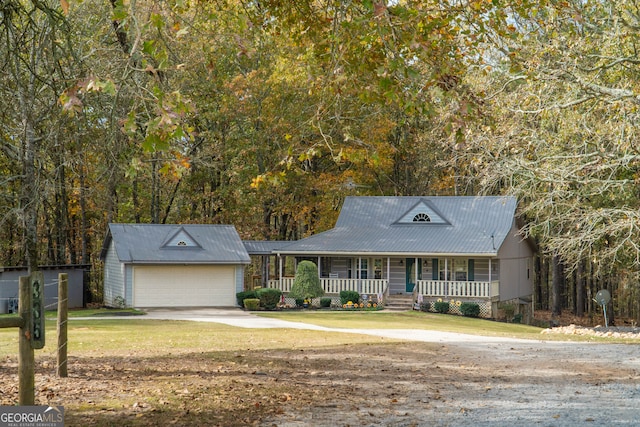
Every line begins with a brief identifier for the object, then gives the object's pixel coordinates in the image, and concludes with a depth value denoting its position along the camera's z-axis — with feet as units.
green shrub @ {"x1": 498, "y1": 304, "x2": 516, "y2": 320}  115.24
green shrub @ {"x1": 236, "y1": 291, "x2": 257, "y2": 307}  109.82
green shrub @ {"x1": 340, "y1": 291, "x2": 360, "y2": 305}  112.06
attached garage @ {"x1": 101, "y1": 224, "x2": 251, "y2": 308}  109.70
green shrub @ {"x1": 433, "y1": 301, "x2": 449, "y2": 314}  110.01
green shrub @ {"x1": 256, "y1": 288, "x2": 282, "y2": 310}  108.06
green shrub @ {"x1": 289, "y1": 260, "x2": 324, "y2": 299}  110.93
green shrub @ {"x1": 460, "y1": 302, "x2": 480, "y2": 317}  108.58
